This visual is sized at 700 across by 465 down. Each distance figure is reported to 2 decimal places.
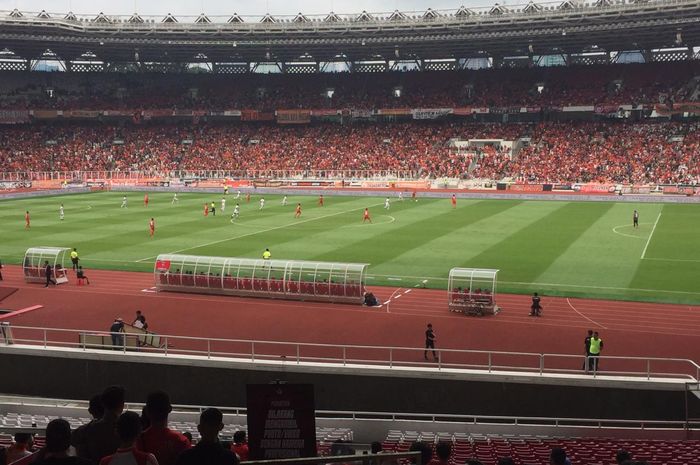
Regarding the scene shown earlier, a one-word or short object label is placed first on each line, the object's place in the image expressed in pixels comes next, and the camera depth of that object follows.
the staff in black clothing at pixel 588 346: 19.48
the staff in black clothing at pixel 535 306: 26.02
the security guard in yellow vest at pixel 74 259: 33.81
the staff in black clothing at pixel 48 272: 32.38
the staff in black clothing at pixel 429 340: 21.20
